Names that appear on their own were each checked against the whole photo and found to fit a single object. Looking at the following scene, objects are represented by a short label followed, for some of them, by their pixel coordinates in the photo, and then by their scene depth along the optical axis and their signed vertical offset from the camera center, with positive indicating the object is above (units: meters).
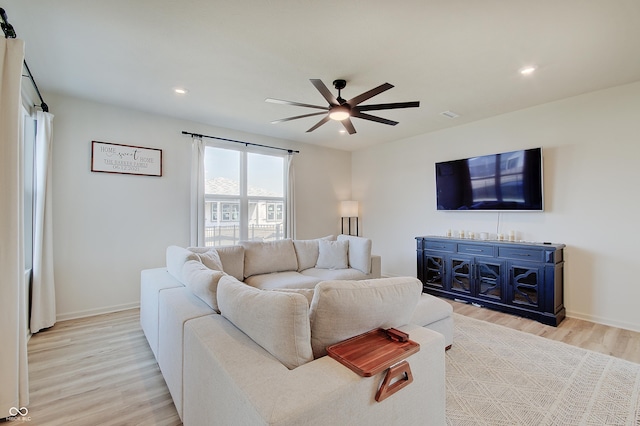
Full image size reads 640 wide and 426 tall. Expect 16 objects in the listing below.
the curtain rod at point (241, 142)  4.22 +1.22
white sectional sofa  0.96 -0.60
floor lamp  5.91 +0.14
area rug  1.75 -1.24
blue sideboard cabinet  3.22 -0.78
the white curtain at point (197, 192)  4.17 +0.34
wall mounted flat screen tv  3.61 +0.46
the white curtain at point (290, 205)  5.17 +0.18
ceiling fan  2.34 +1.01
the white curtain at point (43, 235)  2.96 -0.22
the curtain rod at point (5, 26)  1.77 +1.21
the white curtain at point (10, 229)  1.65 -0.09
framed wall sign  3.55 +0.74
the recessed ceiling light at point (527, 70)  2.68 +1.40
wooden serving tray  1.08 -0.58
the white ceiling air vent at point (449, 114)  3.86 +1.41
